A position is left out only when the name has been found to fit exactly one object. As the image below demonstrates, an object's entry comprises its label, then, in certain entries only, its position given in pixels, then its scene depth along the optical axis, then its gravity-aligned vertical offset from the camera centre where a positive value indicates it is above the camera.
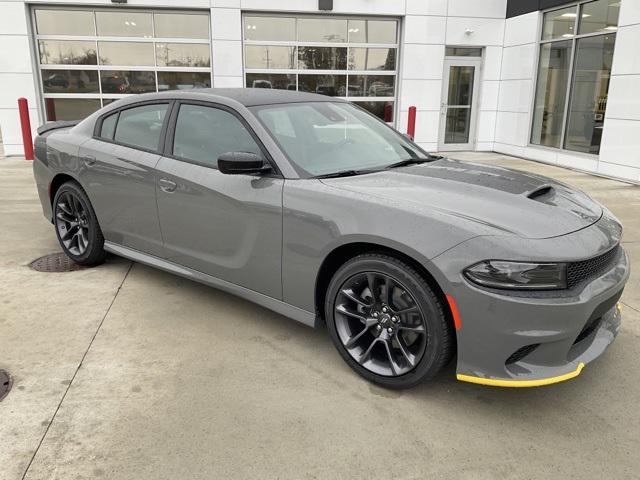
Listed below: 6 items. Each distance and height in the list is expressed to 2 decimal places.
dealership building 11.86 +0.79
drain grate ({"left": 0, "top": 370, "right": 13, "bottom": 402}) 2.95 -1.60
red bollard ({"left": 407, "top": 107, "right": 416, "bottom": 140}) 12.71 -0.60
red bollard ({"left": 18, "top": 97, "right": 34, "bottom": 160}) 11.53 -0.74
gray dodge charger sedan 2.56 -0.75
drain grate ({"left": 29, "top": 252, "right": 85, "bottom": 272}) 4.94 -1.58
